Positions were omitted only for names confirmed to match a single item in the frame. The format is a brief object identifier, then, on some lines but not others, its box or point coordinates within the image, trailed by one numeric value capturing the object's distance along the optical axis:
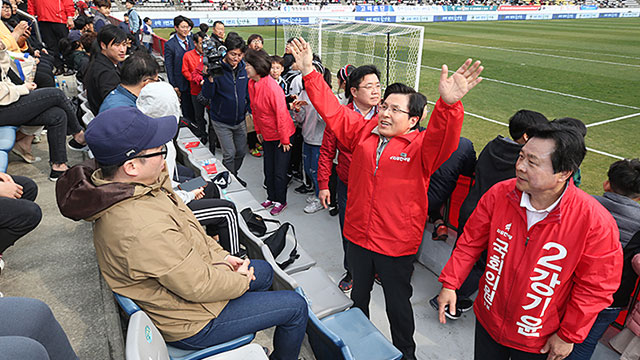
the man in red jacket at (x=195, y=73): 6.50
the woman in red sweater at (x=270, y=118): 4.55
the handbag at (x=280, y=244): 3.33
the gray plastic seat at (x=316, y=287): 2.73
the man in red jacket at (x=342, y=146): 3.29
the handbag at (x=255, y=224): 3.70
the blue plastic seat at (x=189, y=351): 1.76
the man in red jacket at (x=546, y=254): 1.69
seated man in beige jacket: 1.70
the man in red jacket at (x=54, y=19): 8.98
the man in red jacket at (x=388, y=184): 2.41
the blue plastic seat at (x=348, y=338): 2.20
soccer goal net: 8.84
